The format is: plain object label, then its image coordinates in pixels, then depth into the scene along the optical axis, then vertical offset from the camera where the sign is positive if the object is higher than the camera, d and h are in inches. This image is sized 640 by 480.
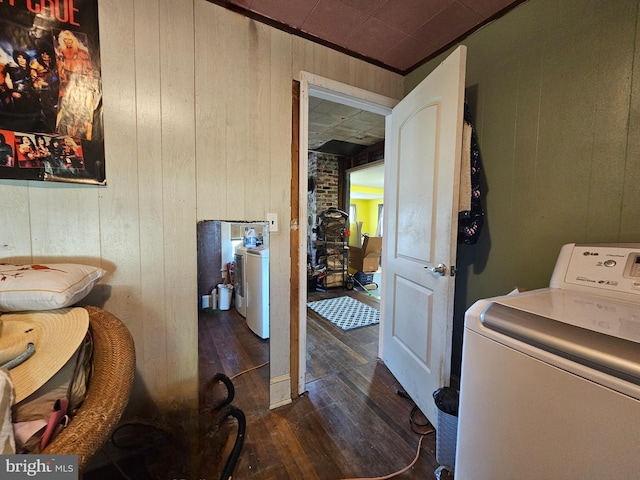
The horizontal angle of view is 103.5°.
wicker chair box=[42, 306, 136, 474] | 23.5 -20.3
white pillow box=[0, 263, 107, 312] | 31.5 -9.1
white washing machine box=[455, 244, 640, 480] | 20.8 -15.1
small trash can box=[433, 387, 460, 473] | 46.3 -38.1
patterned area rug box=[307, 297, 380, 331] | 116.3 -46.2
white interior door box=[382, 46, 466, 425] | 53.4 -1.4
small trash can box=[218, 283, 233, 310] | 60.1 -18.1
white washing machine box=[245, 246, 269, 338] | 63.0 -17.4
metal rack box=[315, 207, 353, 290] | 174.7 -17.3
